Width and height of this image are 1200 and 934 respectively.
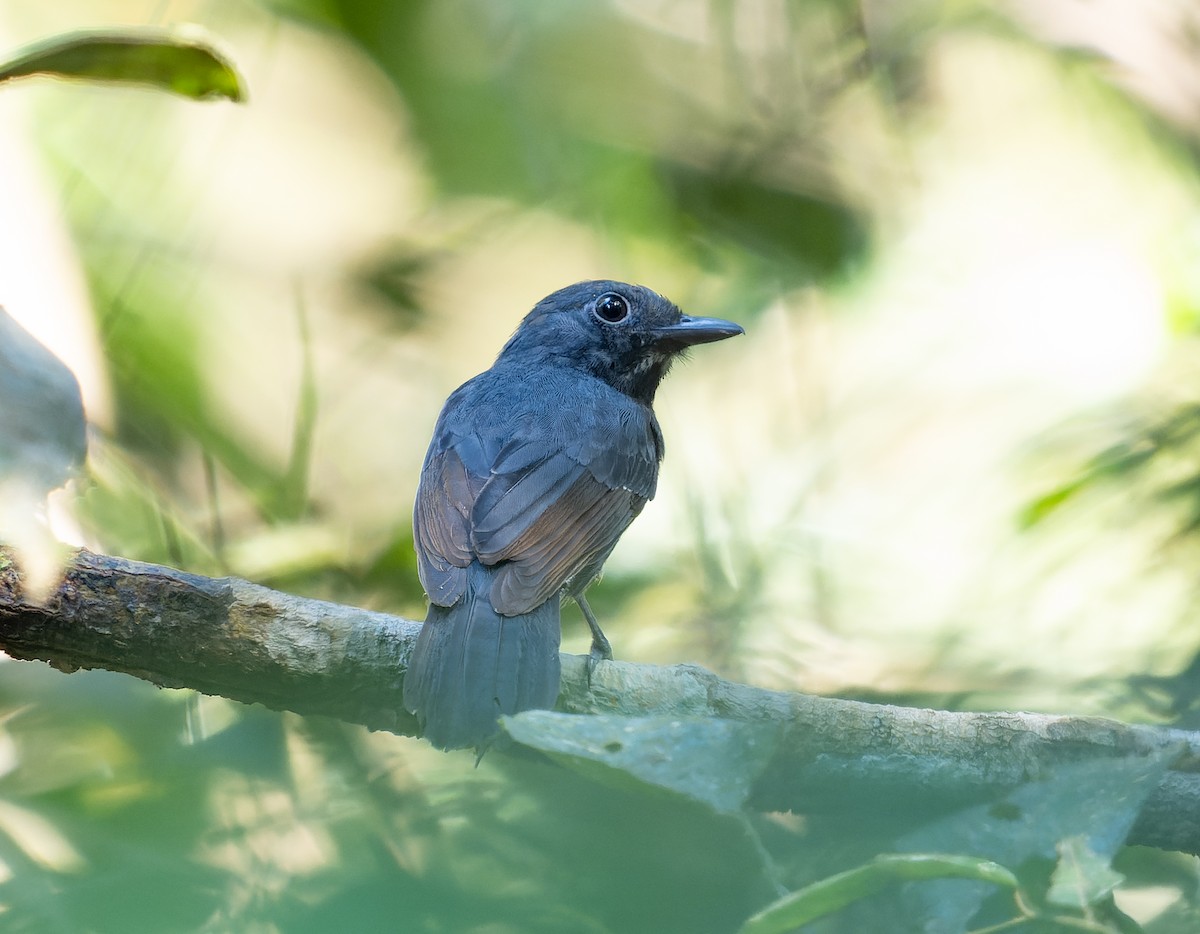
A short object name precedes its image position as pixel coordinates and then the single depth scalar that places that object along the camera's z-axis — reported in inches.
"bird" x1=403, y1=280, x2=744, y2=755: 190.7
